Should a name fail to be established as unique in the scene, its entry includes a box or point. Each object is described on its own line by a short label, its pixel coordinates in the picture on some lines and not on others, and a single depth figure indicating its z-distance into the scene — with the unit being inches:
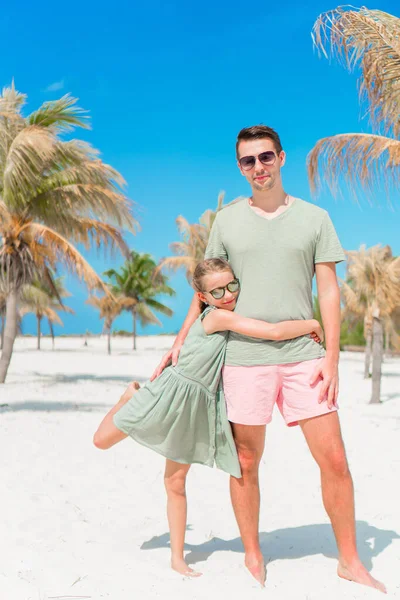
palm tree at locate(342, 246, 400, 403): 484.1
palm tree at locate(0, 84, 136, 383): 435.2
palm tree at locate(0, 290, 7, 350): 1062.6
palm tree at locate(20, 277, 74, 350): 1104.2
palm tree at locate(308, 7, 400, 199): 248.5
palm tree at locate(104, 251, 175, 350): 1397.6
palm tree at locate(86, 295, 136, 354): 1180.6
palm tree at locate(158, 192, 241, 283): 922.7
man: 105.2
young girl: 108.5
